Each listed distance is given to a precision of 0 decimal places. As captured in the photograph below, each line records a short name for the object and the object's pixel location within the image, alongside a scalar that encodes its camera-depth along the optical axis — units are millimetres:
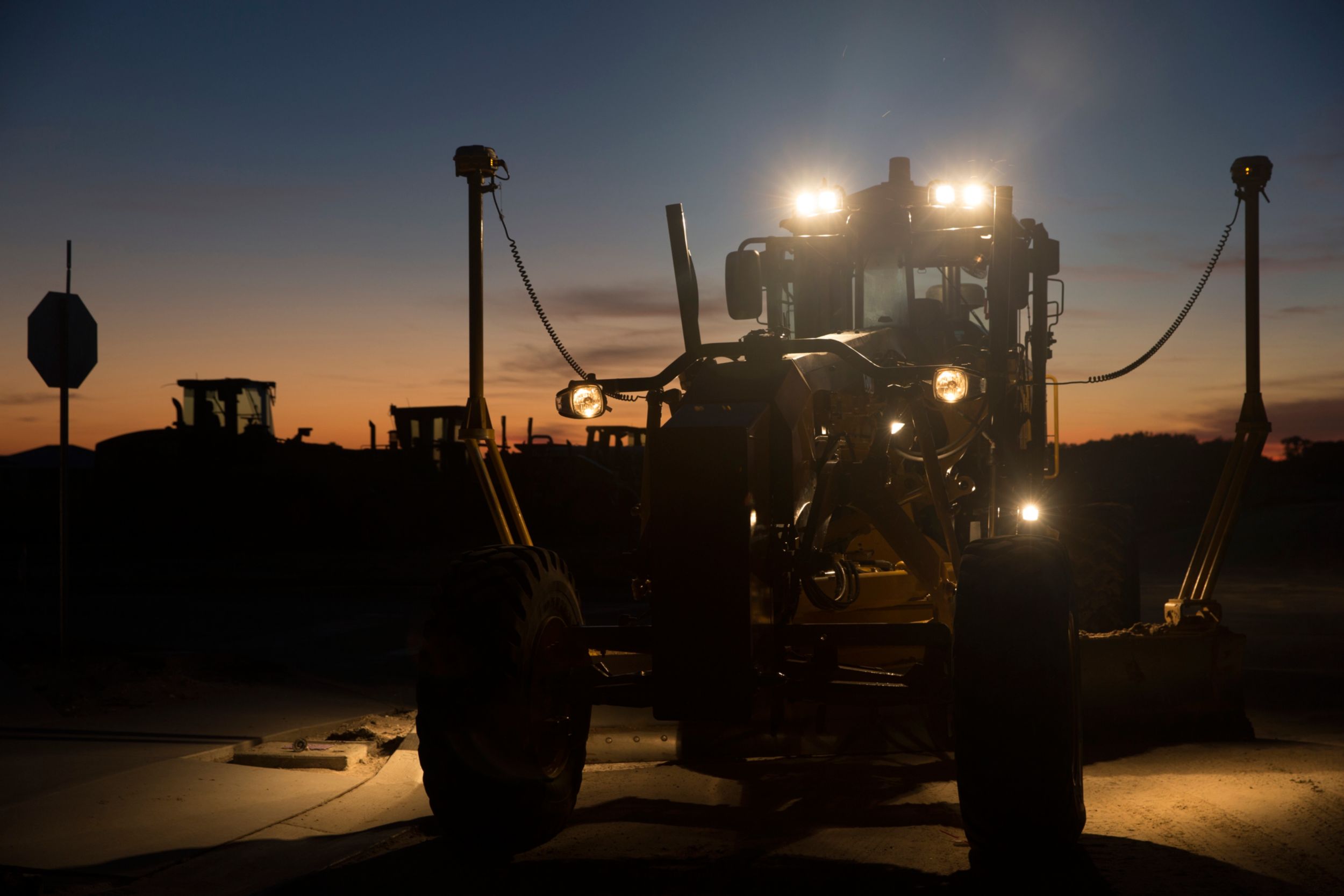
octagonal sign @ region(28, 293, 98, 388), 9820
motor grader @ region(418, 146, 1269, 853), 4320
